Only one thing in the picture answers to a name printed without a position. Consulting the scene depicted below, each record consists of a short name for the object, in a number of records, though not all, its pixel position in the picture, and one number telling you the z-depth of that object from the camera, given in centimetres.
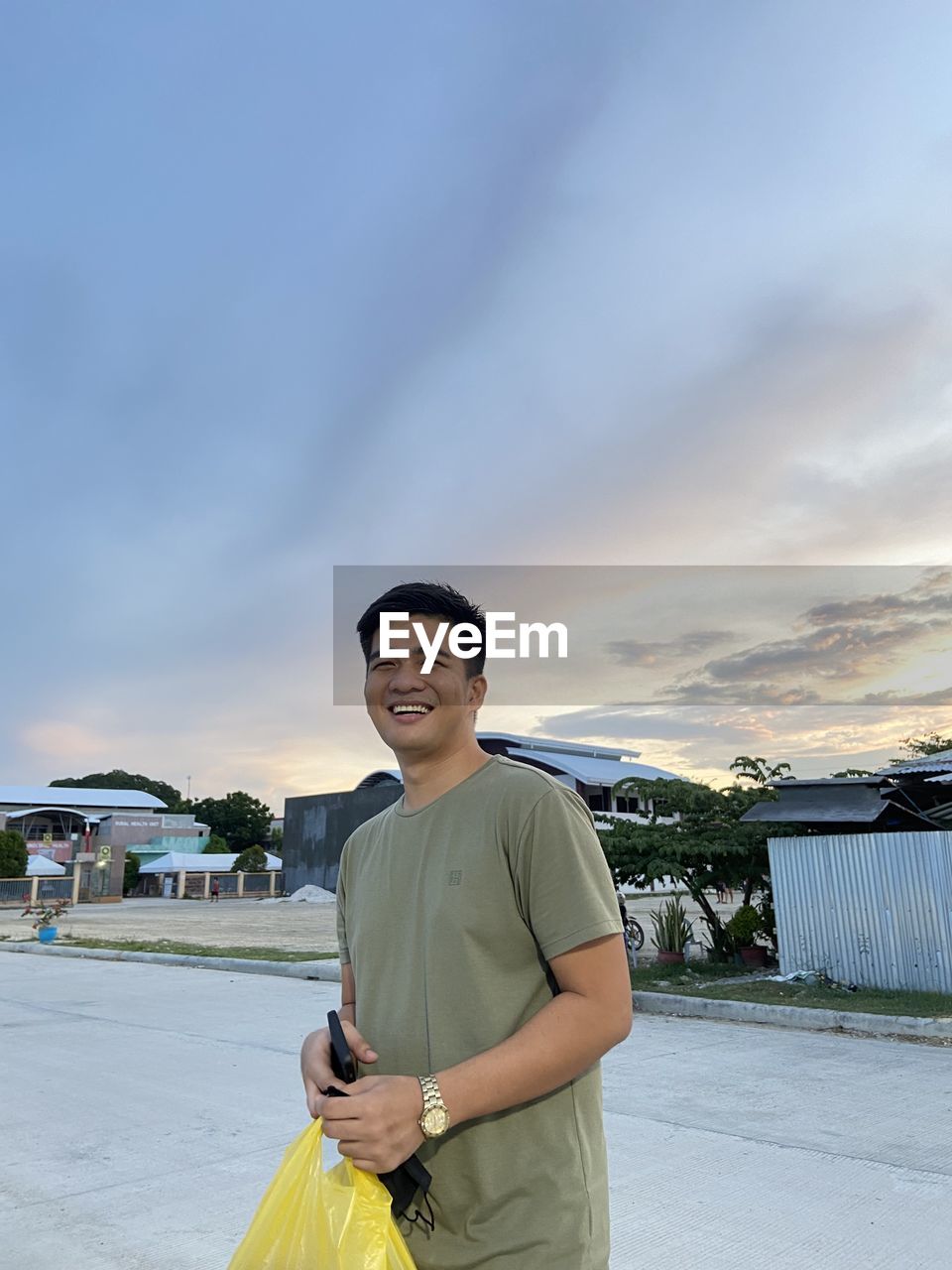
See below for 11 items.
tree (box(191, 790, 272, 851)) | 8844
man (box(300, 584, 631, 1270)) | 146
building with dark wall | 4906
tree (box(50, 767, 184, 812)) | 11325
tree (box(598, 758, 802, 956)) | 1113
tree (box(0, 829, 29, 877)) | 4634
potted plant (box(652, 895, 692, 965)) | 1202
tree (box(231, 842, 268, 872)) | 5900
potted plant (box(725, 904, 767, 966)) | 1168
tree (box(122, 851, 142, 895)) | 5378
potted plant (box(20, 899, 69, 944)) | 1947
